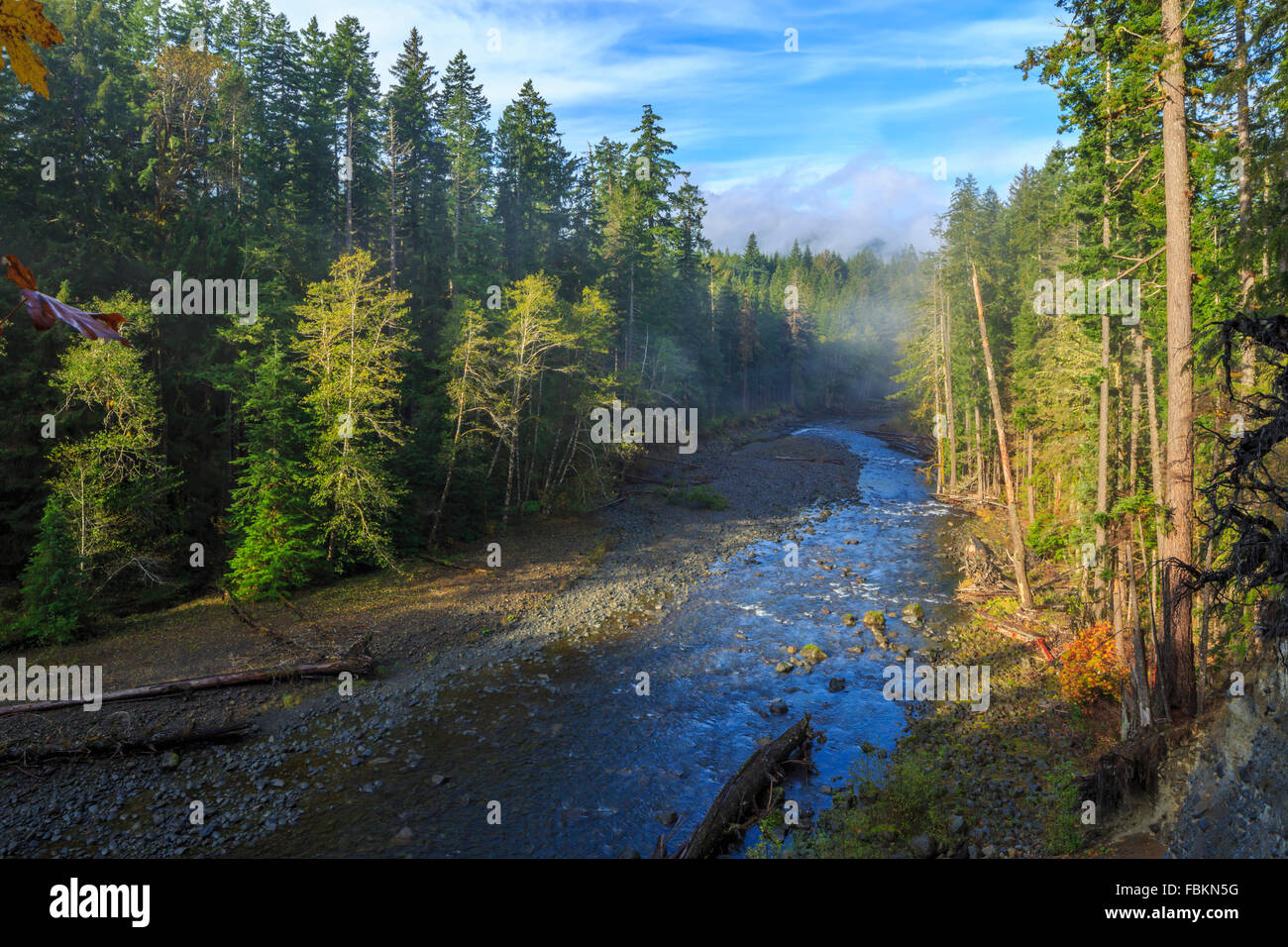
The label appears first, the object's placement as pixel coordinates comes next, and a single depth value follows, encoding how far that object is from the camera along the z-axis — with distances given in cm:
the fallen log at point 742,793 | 1001
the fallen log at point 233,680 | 1408
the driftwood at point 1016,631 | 1645
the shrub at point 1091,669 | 1336
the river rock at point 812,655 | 1769
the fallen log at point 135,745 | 1206
